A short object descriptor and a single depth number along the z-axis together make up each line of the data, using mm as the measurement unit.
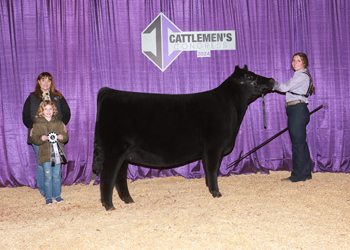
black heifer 2945
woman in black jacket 3674
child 3395
